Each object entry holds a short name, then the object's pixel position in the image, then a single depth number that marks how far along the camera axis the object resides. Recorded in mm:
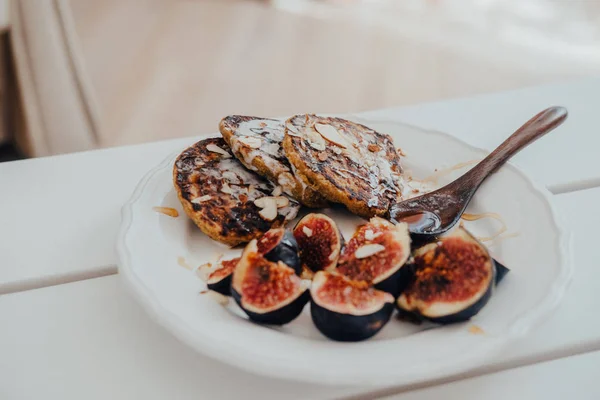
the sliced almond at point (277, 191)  530
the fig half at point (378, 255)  432
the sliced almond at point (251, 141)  530
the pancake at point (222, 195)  503
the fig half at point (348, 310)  410
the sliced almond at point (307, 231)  475
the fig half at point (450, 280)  419
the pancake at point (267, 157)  526
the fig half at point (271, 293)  427
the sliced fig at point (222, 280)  446
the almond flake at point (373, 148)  564
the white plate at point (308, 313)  394
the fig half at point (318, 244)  471
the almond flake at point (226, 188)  521
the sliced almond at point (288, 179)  526
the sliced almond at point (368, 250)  441
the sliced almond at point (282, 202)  520
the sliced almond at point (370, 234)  473
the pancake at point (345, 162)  516
